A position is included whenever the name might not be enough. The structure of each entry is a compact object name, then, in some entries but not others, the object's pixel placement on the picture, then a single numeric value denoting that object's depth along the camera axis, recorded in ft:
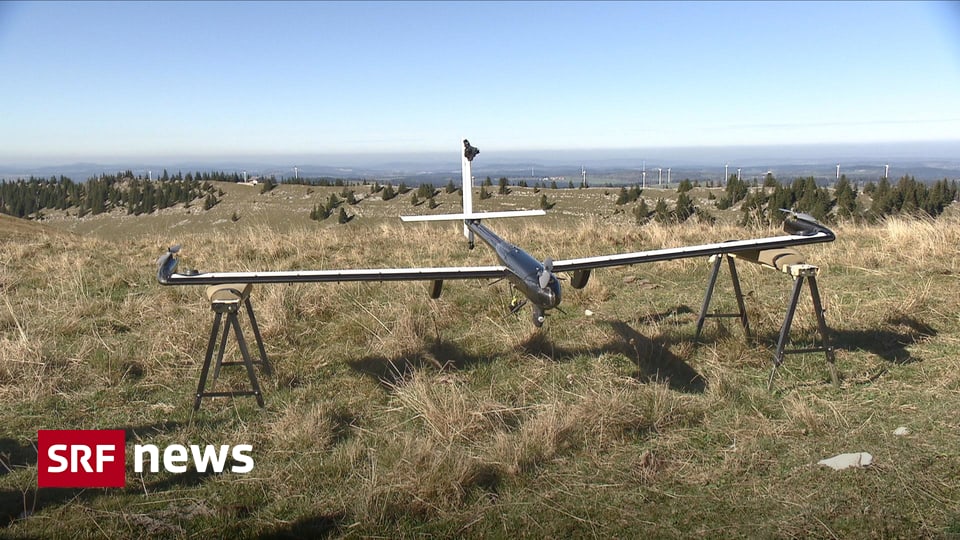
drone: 20.40
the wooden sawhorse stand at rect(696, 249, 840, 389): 23.49
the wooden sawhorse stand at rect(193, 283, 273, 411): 21.91
